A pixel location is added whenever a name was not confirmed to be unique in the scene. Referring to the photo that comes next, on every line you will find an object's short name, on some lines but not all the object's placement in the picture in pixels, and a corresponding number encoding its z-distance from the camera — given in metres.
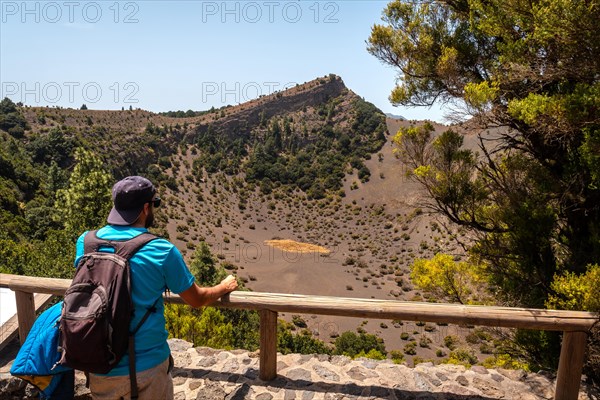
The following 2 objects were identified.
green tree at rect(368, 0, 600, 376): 4.74
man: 2.01
